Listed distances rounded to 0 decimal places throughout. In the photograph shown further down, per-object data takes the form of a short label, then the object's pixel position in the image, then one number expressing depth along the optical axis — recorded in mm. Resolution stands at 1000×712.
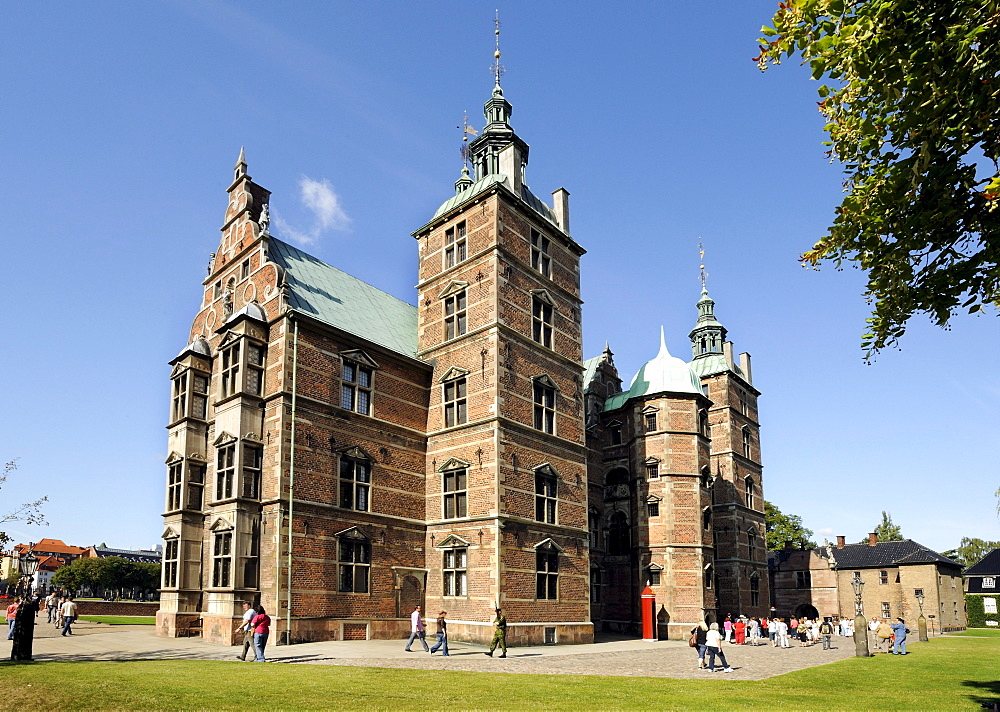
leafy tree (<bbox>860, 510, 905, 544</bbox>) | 93062
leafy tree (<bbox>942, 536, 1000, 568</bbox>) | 112375
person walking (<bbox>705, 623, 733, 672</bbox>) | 20859
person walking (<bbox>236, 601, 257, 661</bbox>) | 20105
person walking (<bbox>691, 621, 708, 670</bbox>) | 21936
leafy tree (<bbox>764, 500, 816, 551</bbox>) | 70375
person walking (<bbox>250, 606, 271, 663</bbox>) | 19559
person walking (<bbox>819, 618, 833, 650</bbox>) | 32750
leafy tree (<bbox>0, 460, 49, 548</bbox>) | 20797
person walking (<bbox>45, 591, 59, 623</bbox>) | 32781
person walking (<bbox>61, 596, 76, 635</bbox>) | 25975
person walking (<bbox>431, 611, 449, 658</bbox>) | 23297
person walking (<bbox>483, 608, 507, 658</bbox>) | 23516
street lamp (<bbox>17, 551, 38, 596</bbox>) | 26847
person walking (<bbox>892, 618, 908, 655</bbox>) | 29828
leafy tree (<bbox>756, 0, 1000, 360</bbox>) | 8977
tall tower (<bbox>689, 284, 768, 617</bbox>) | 47531
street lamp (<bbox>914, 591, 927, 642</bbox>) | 41747
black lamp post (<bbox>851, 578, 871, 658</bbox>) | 28406
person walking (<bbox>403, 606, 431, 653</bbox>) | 23641
